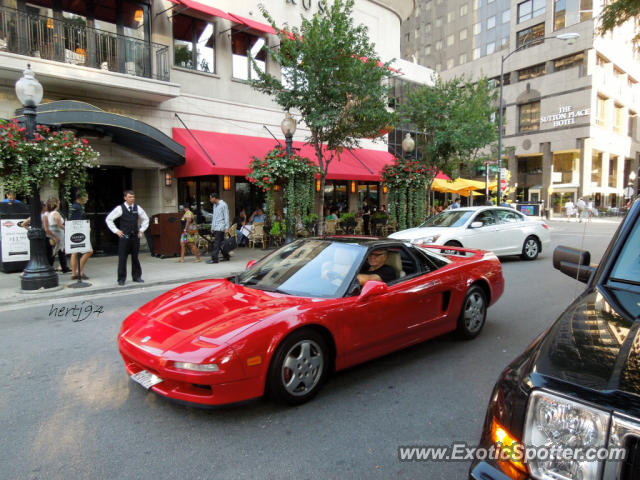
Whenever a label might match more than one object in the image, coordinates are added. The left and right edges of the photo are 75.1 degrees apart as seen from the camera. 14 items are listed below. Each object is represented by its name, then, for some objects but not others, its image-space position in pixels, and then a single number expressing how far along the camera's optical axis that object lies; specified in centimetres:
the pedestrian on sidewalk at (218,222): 1194
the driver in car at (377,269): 412
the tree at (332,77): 1219
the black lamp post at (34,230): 816
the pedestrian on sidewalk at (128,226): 834
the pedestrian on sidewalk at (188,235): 1220
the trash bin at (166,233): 1314
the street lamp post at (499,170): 2189
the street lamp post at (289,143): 1188
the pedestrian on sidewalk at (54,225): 963
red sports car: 304
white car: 1047
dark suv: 137
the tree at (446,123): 1864
